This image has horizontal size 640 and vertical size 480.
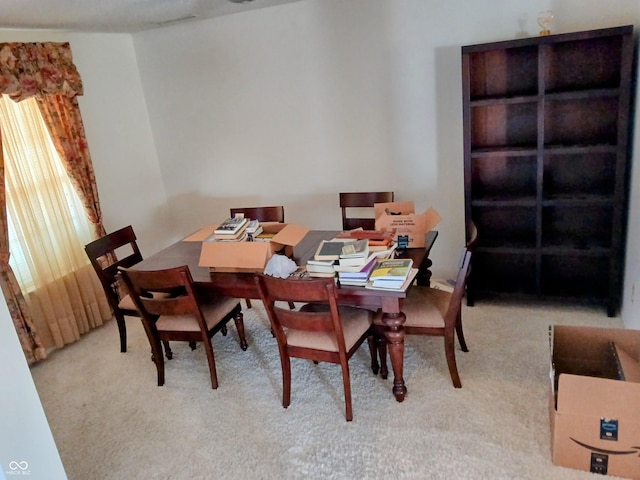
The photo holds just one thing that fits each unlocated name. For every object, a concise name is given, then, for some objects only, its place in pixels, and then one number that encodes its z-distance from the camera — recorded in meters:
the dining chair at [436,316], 2.31
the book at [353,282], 2.24
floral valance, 2.90
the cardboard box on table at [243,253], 2.53
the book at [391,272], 2.19
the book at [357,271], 2.26
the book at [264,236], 2.73
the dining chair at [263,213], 3.33
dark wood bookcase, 2.82
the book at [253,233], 2.77
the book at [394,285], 2.17
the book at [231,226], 2.74
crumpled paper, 2.39
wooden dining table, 2.23
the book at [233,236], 2.73
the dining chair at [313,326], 2.08
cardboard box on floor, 1.76
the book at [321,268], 2.34
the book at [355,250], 2.33
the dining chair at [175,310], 2.44
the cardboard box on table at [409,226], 2.63
